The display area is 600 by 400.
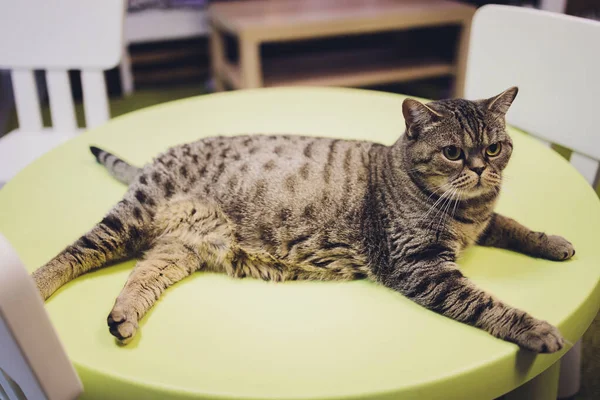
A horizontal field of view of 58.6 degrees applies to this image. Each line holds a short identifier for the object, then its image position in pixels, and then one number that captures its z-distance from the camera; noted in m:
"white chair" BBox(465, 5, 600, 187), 1.35
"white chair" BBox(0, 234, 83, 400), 0.50
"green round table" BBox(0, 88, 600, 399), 0.74
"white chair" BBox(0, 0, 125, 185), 1.89
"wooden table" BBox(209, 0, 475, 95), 3.09
